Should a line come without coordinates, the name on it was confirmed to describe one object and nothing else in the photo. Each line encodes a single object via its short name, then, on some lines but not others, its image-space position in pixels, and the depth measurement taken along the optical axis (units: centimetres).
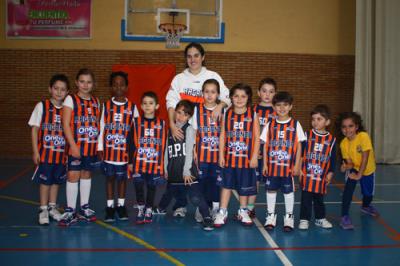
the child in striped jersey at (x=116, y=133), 511
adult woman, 527
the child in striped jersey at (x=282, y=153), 491
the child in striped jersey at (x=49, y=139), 507
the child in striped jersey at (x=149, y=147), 511
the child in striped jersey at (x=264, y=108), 523
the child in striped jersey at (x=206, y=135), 509
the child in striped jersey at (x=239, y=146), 498
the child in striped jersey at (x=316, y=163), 495
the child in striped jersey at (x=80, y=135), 498
